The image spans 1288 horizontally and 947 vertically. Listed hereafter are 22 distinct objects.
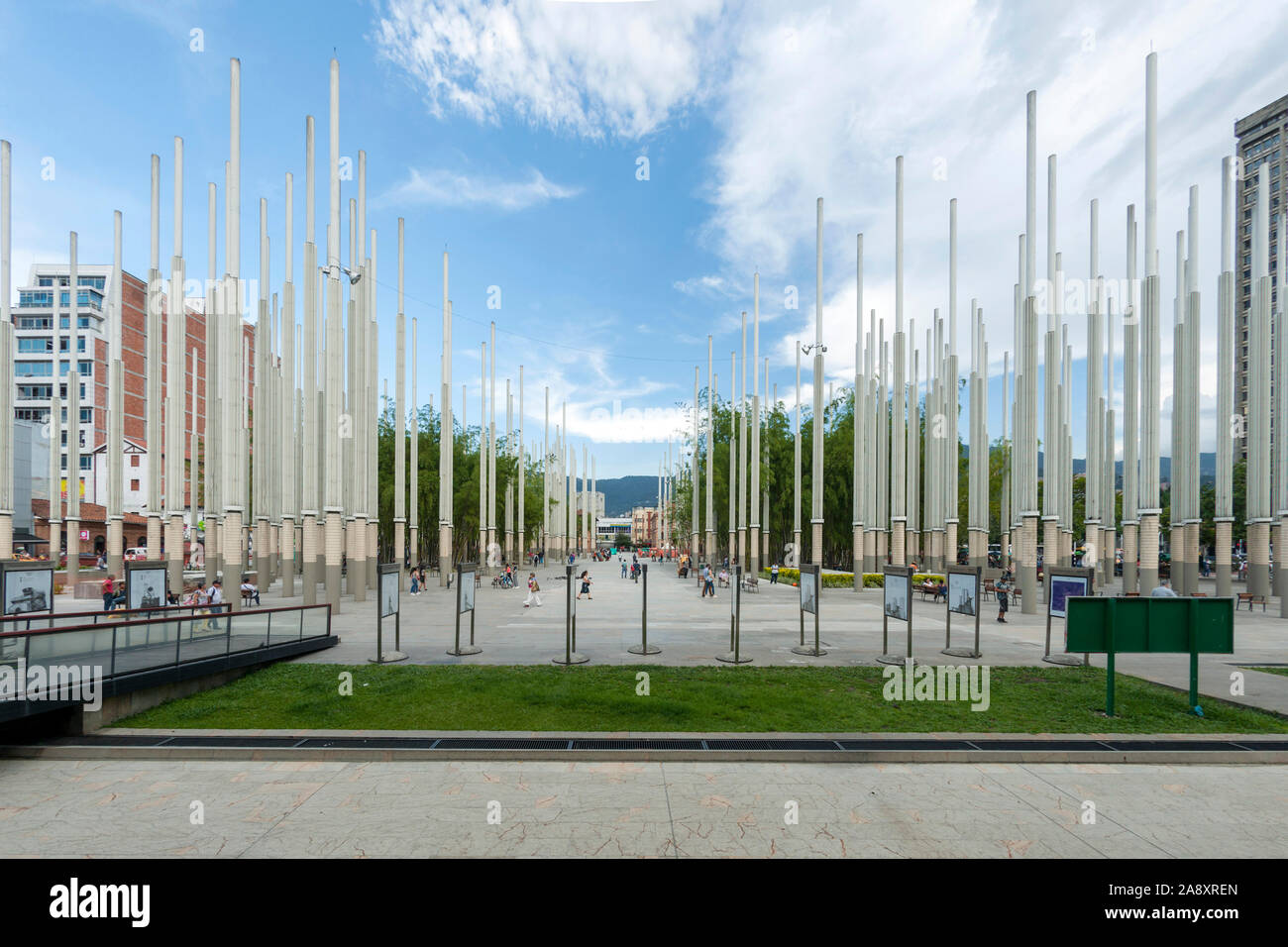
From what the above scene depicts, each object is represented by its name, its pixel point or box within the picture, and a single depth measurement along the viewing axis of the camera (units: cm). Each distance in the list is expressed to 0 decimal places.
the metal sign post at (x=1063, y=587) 1474
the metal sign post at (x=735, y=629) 1430
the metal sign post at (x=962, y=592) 1560
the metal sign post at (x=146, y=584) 1602
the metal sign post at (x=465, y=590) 1512
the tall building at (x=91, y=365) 7512
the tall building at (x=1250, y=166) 6544
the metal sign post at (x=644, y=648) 1517
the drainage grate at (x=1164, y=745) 888
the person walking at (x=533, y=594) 2667
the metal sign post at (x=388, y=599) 1438
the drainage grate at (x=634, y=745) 877
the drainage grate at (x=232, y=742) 870
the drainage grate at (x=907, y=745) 886
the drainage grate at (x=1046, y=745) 879
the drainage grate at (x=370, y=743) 870
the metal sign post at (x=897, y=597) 1434
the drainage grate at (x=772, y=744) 886
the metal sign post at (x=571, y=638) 1429
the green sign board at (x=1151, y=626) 1036
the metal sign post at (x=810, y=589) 1581
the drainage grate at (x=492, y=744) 878
